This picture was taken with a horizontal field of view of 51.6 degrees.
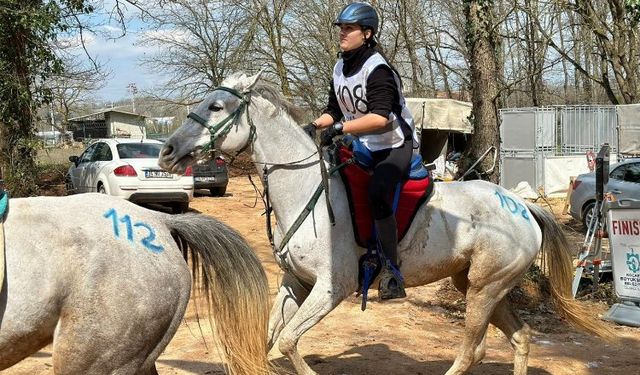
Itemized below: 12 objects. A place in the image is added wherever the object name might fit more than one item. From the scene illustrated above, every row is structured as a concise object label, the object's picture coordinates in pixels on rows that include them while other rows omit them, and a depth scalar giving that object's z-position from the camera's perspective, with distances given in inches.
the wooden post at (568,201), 598.6
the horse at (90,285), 107.1
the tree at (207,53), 1246.9
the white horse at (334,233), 165.6
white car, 555.2
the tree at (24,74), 521.3
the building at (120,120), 2384.4
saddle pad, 171.9
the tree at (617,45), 812.6
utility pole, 2109.6
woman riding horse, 161.3
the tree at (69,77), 611.2
